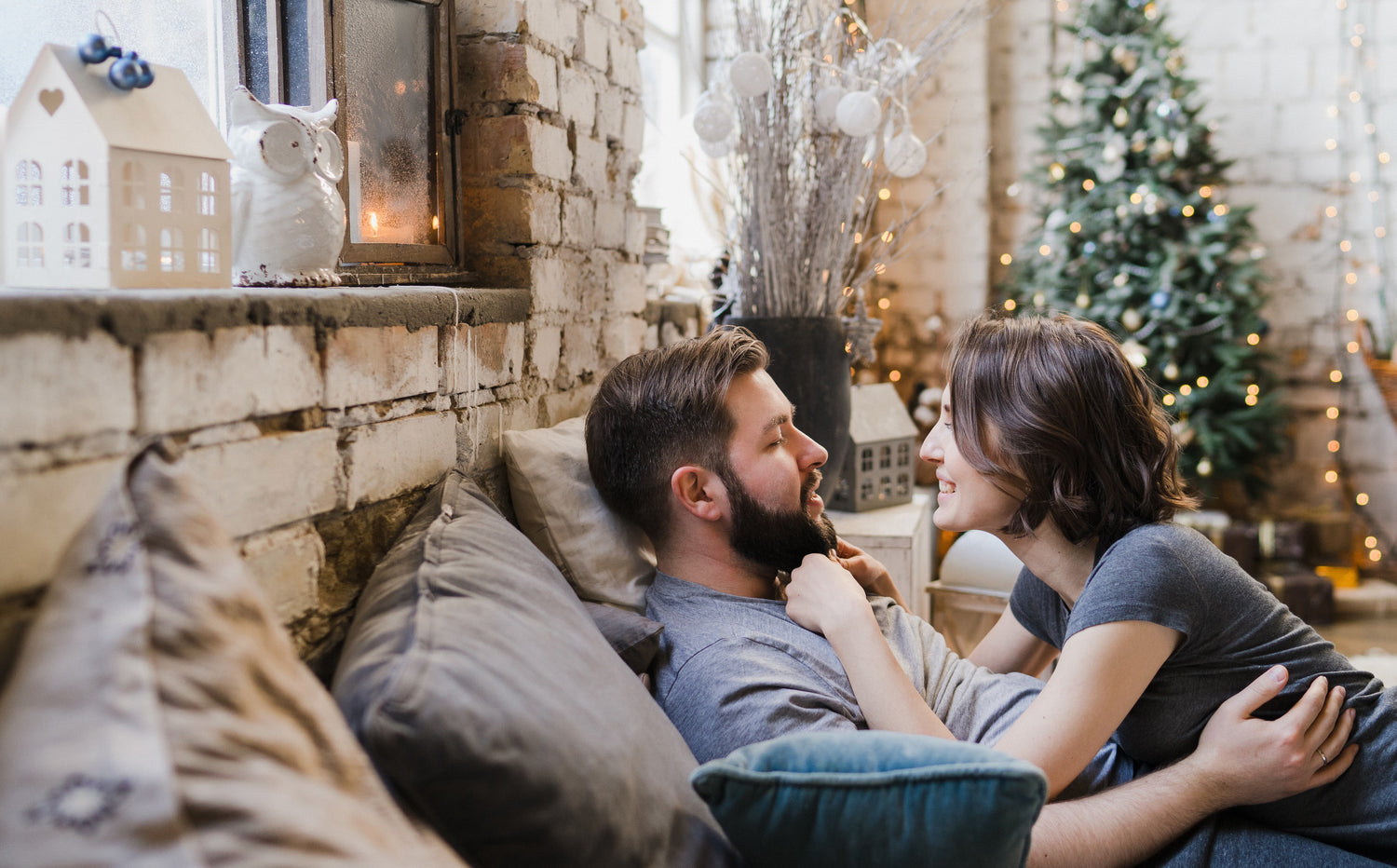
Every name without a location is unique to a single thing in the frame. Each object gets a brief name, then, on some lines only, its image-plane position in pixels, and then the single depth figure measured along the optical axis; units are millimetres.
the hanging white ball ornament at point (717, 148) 2400
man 1262
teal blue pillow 851
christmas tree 4211
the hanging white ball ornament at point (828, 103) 2312
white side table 2461
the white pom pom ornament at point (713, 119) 2271
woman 1274
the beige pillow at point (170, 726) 524
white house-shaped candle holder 957
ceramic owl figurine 1221
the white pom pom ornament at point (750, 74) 2158
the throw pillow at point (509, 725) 765
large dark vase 2297
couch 546
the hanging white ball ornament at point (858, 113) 2213
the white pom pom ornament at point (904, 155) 2482
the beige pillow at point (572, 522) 1544
